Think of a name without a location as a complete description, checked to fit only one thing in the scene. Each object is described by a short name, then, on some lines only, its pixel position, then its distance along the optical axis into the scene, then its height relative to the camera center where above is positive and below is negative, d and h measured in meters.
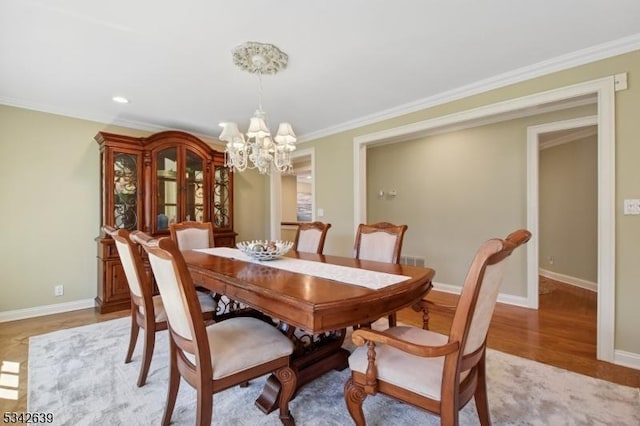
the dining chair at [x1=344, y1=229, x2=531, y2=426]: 1.08 -0.65
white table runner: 1.60 -0.38
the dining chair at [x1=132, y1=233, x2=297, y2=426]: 1.24 -0.65
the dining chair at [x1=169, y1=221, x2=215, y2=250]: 3.04 -0.24
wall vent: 4.59 -0.77
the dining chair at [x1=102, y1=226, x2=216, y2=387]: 1.87 -0.58
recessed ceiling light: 3.10 +1.18
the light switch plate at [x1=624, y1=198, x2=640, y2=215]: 2.13 +0.03
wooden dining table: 1.24 -0.39
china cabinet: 3.42 +0.29
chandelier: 2.29 +0.59
